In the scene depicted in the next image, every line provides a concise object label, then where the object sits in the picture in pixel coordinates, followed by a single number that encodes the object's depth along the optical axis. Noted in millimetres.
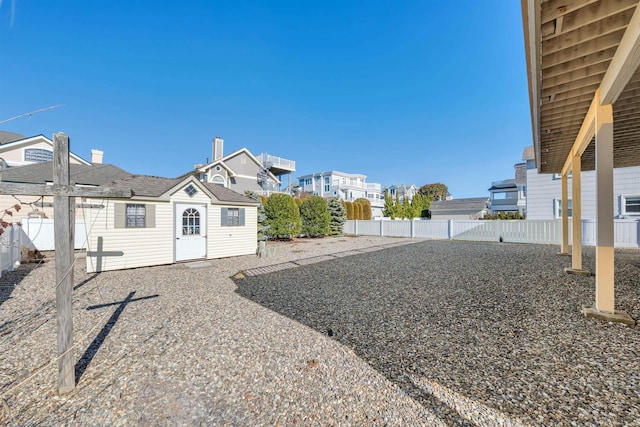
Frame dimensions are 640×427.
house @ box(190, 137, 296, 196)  21922
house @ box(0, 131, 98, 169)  15578
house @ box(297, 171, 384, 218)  39250
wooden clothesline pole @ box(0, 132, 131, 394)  2209
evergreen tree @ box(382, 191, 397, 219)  26062
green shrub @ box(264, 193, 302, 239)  15242
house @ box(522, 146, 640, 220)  11867
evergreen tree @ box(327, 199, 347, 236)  19766
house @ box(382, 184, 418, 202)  52344
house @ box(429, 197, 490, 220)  29991
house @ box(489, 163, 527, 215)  31953
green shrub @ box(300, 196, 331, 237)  17891
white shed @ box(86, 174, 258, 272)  7309
